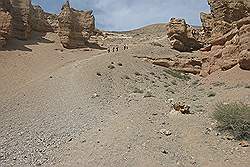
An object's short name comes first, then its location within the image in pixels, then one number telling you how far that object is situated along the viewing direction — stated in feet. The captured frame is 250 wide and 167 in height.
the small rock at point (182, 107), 25.00
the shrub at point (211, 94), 31.16
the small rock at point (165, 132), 21.32
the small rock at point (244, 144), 19.26
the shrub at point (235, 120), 20.39
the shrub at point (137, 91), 31.95
